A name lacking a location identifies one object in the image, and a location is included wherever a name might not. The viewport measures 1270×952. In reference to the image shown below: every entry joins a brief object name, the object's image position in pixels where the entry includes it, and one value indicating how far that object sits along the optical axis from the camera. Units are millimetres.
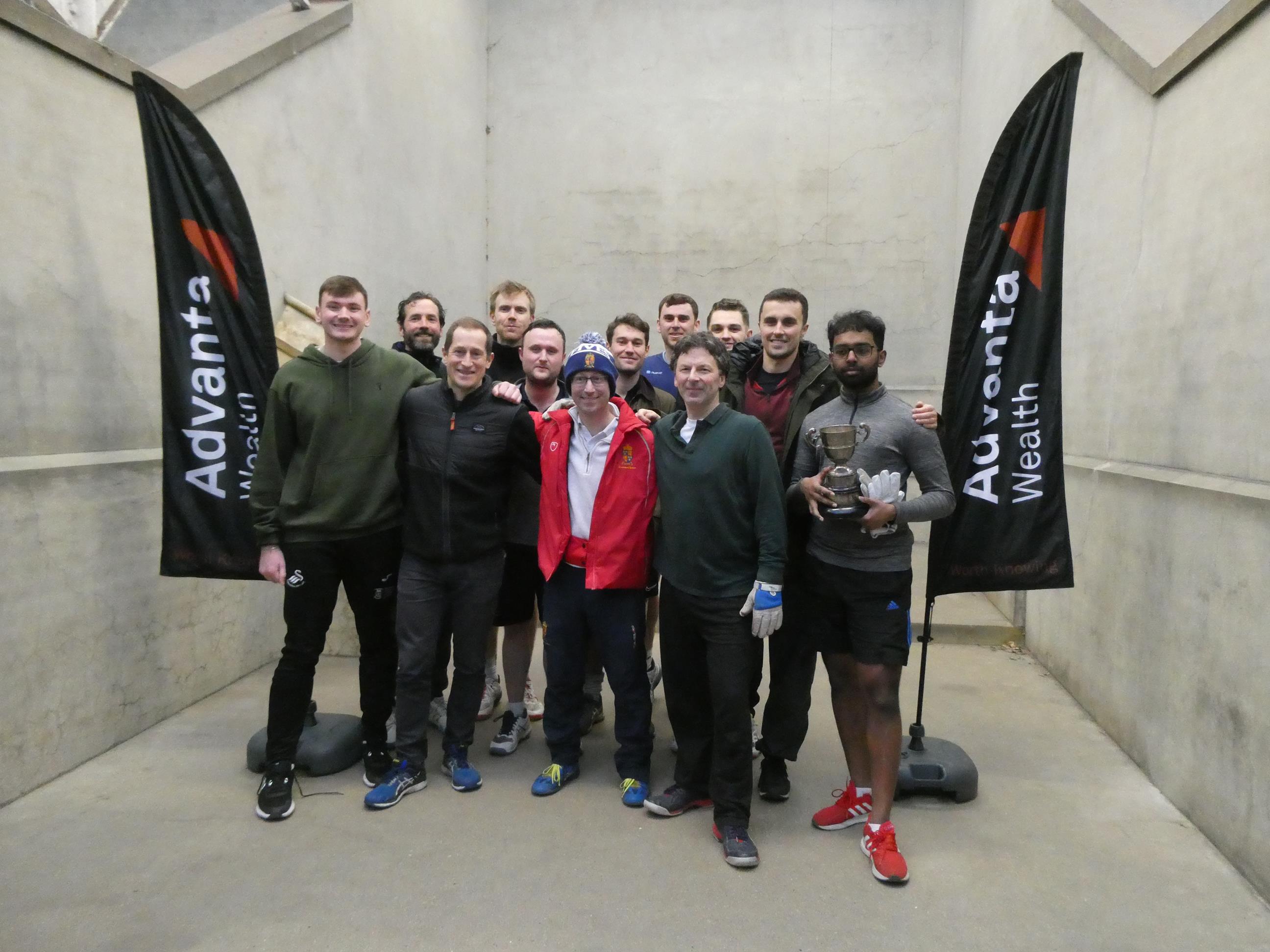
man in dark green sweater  2703
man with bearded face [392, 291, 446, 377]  3963
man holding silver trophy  2676
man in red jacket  3000
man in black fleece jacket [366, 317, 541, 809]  3072
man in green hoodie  3002
